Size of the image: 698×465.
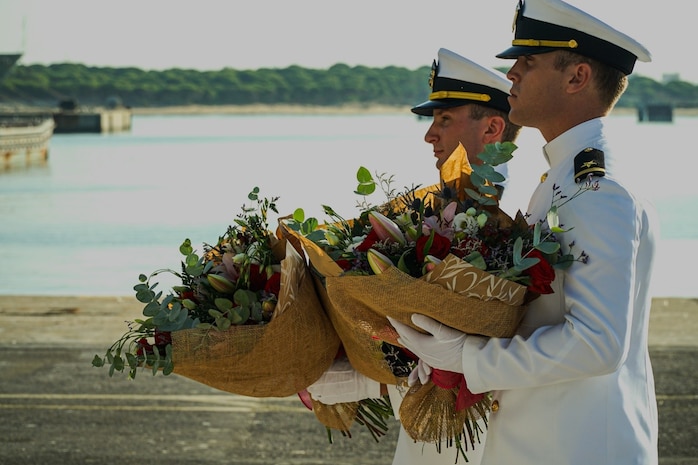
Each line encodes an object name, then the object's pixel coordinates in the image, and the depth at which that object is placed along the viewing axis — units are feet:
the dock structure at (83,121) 327.88
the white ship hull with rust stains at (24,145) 201.87
